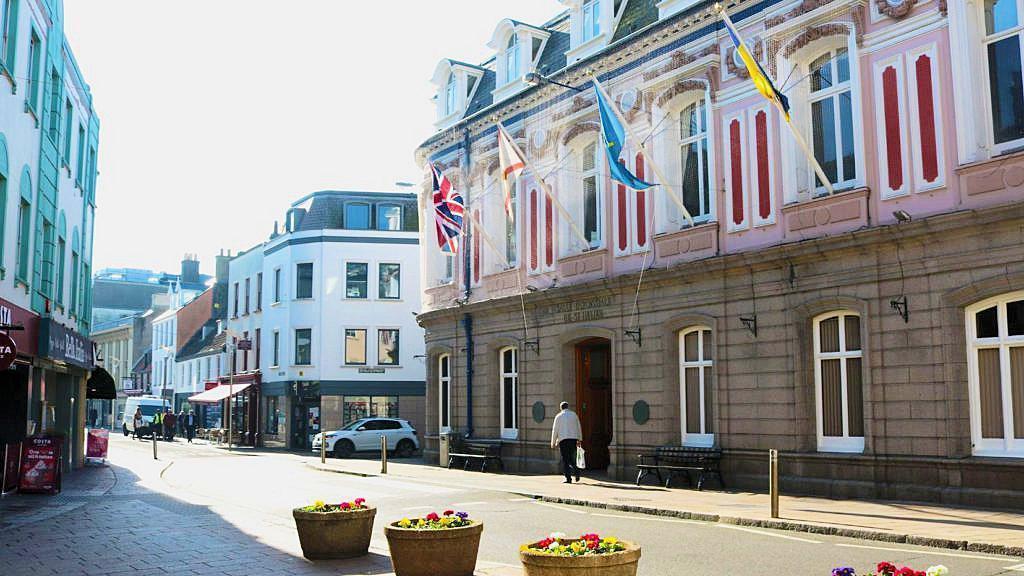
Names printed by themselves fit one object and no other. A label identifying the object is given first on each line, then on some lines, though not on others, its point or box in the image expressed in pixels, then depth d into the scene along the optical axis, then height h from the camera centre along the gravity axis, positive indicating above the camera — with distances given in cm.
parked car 3709 -180
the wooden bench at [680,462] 1883 -146
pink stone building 1500 +253
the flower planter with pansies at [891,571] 535 -103
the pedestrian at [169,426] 5077 -181
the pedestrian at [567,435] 2086 -96
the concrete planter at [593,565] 707 -127
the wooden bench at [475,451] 2575 -166
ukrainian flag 1608 +502
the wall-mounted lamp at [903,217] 1561 +274
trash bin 2722 -160
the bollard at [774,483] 1359 -131
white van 5701 -89
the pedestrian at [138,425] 5431 -184
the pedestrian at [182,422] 5721 -179
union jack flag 2539 +468
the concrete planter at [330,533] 1034 -151
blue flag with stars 1944 +497
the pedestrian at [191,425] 5266 -181
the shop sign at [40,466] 1908 -143
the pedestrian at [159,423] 5093 -164
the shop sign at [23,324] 1720 +129
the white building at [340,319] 4512 +339
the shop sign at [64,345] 2031 +110
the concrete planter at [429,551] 884 -145
